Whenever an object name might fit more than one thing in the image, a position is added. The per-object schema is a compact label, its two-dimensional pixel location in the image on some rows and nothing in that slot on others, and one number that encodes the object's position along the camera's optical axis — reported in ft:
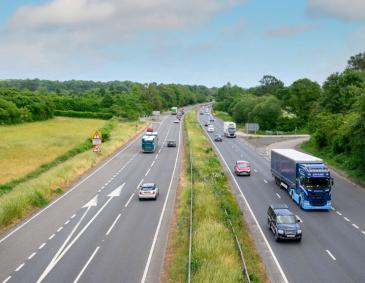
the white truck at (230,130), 344.49
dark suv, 93.66
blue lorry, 118.73
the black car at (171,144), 275.59
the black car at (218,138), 313.24
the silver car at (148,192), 133.49
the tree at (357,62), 373.81
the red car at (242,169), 175.38
